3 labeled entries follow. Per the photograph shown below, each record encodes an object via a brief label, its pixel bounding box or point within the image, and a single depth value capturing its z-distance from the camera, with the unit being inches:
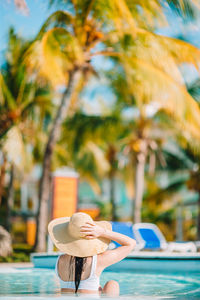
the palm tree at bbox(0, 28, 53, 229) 574.3
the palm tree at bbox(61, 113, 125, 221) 663.8
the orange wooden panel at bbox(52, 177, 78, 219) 584.7
